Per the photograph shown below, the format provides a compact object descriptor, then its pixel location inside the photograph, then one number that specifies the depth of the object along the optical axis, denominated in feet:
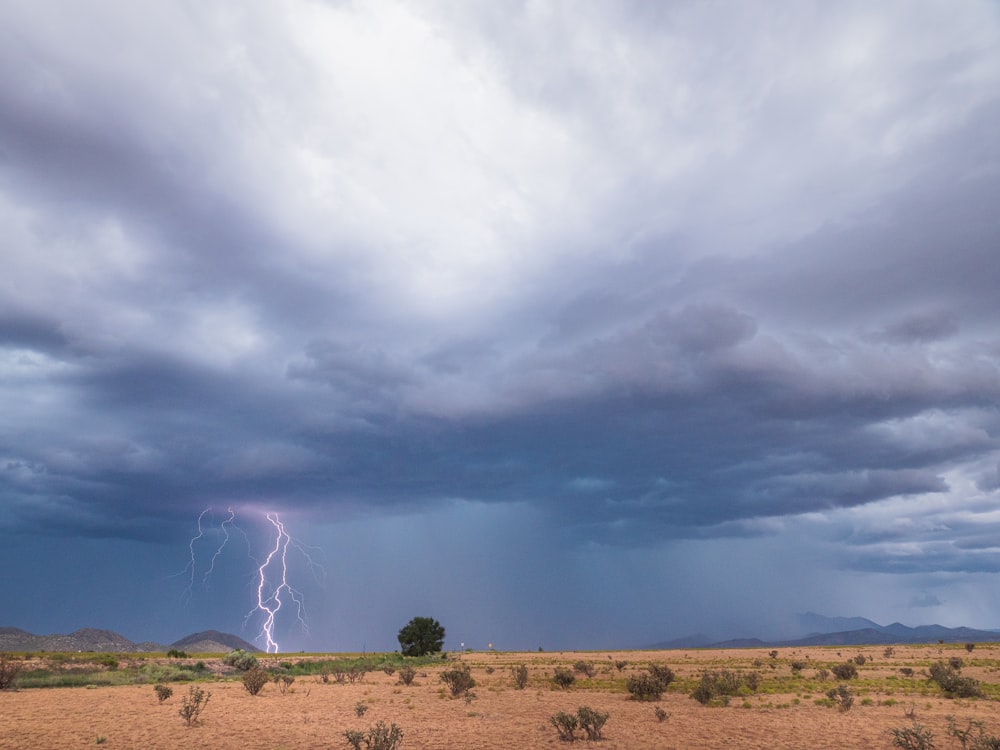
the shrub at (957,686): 124.88
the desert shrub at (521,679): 149.89
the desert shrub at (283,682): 140.56
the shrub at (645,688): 123.44
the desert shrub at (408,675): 155.99
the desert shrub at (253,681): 130.11
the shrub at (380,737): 70.08
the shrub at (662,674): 132.26
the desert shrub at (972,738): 63.72
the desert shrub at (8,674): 134.10
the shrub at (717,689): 115.96
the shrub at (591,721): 84.07
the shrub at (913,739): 71.56
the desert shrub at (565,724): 83.87
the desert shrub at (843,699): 104.06
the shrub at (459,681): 129.49
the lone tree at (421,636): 362.12
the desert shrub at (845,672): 161.31
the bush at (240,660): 219.00
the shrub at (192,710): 91.25
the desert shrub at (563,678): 144.66
